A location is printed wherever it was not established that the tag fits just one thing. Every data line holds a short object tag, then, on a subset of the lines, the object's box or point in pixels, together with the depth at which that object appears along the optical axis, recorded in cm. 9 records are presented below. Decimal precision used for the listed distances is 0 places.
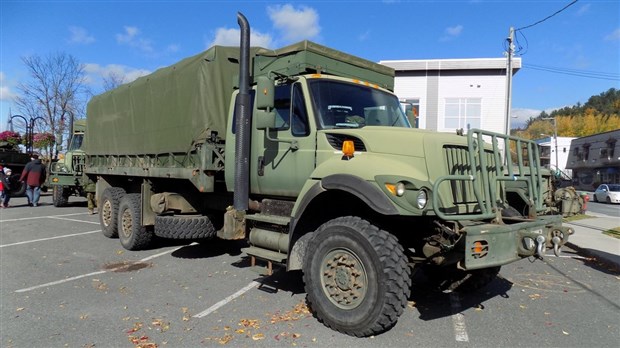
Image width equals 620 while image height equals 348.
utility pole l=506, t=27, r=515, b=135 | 1783
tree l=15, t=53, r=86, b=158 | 3158
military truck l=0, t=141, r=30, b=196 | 2162
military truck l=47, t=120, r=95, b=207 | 1584
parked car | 3303
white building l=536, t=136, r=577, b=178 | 6444
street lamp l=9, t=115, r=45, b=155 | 2680
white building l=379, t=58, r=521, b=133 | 2481
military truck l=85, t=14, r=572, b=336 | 396
